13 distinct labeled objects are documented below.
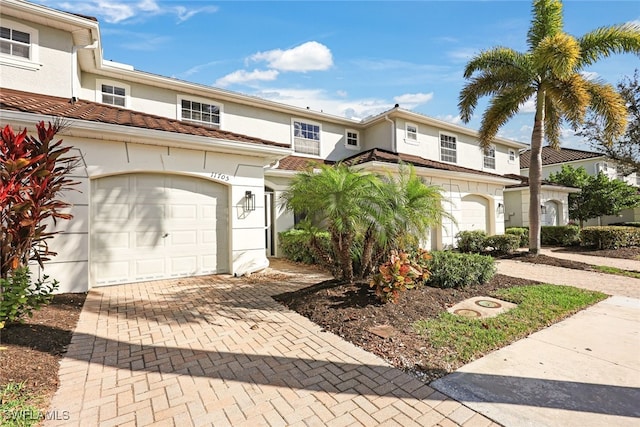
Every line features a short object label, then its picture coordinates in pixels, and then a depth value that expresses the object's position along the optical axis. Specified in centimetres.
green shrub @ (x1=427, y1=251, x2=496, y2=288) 633
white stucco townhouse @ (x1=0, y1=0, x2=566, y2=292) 632
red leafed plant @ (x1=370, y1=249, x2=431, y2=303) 502
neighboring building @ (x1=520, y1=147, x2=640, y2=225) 2434
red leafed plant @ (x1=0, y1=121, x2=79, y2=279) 359
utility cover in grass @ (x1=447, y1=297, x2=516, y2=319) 494
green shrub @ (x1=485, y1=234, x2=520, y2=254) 1193
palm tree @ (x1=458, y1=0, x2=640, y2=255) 938
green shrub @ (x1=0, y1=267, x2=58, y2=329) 366
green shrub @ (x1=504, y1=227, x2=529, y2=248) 1444
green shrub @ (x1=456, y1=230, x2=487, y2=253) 1261
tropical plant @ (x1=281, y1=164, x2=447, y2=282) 548
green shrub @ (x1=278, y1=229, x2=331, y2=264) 881
